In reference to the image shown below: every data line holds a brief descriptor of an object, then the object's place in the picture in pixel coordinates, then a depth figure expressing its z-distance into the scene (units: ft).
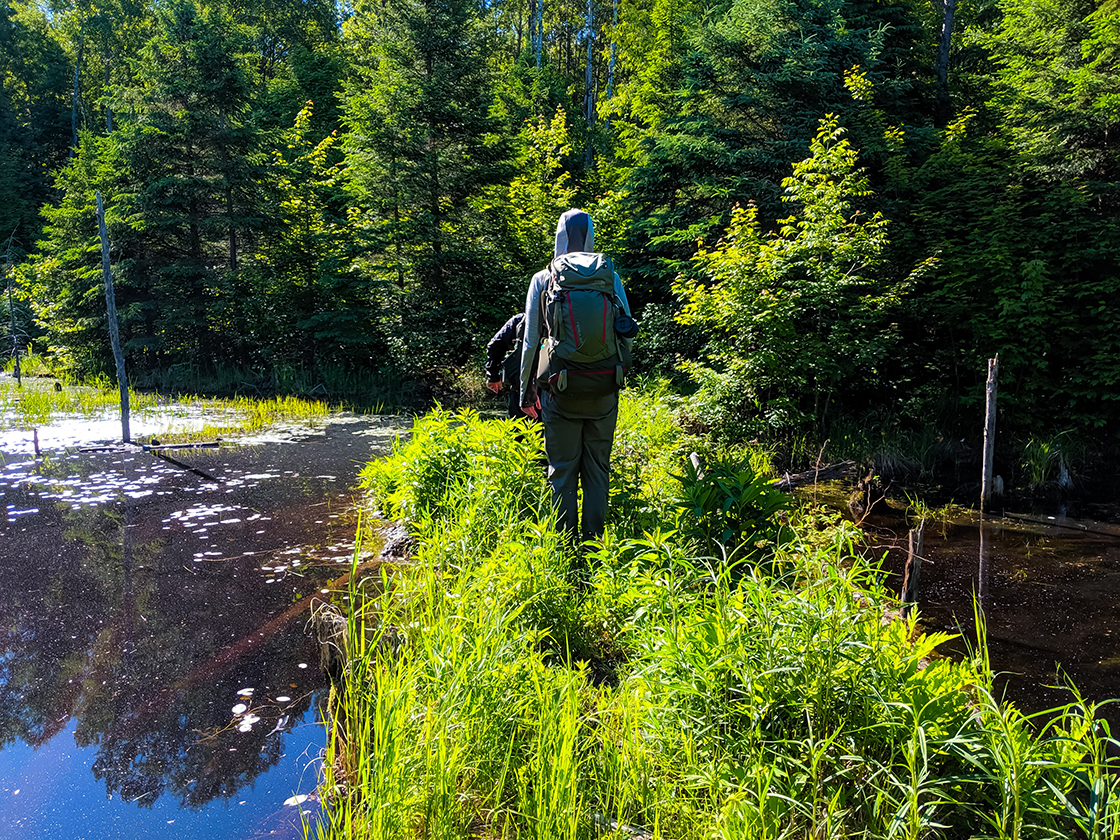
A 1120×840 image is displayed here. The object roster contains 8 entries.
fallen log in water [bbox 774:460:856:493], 26.84
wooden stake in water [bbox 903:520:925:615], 13.79
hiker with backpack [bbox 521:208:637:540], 12.39
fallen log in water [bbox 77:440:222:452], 29.60
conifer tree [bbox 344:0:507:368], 50.11
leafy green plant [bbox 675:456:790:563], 13.58
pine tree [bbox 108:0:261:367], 53.21
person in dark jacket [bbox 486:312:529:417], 15.58
